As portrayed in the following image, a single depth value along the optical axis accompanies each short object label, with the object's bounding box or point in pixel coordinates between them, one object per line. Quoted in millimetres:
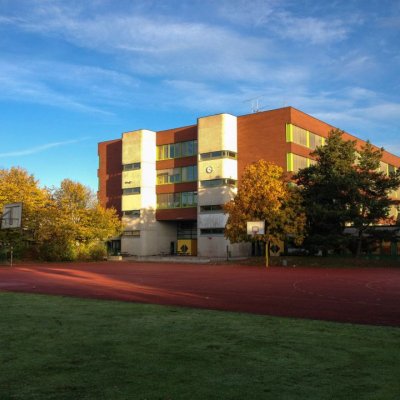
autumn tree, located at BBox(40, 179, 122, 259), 50938
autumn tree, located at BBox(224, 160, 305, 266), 41219
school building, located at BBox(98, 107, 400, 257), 57000
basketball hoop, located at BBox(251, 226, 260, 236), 40312
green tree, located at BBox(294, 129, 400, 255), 41688
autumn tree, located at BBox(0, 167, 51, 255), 48312
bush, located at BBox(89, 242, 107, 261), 54091
